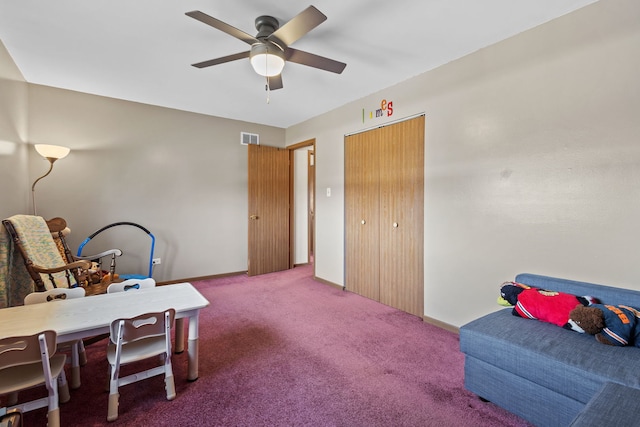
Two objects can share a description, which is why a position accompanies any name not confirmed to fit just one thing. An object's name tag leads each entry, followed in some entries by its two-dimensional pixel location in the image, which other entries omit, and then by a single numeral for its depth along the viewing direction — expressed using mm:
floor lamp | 2996
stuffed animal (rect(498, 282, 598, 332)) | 1774
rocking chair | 2400
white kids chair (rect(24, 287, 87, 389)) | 1946
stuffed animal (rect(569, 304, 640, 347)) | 1523
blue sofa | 1381
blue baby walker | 3522
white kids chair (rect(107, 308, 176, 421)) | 1626
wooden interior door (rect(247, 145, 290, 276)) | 4949
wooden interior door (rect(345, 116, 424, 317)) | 3201
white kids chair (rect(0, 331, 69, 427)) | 1339
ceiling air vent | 4946
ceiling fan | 1824
